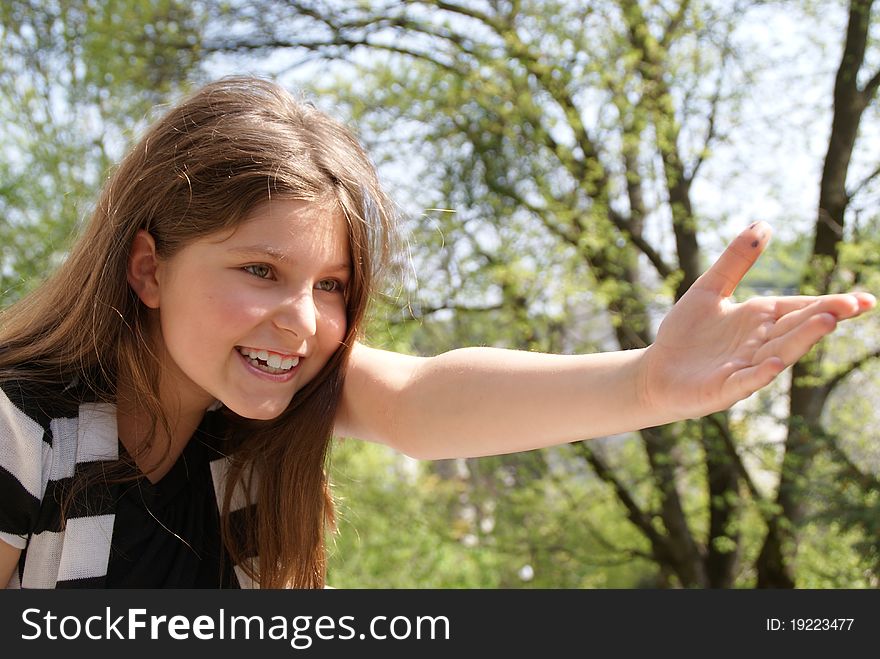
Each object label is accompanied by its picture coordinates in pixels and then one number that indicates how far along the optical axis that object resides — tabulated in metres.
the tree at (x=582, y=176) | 4.16
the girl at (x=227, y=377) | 1.46
